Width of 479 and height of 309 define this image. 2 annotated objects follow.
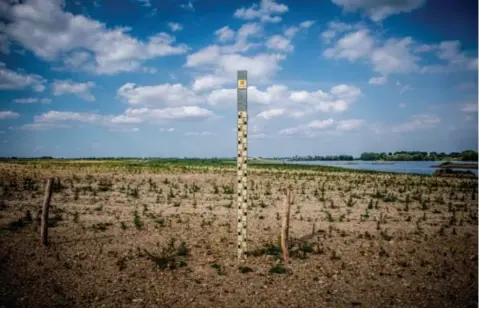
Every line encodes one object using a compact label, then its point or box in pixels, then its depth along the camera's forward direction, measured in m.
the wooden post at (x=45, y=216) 9.47
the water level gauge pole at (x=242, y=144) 8.28
